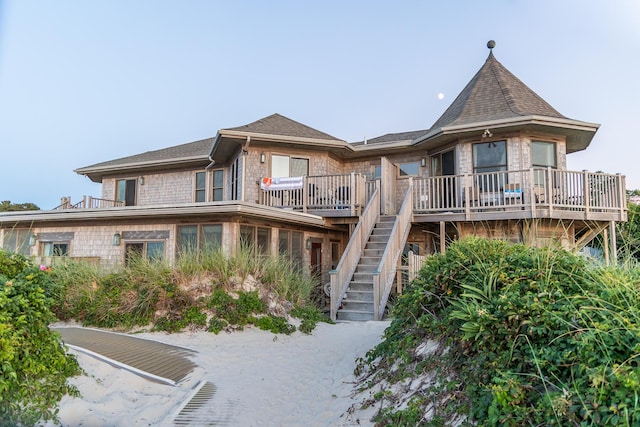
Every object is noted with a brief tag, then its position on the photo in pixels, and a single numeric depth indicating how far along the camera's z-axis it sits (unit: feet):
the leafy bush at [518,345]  7.61
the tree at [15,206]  100.66
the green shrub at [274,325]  25.34
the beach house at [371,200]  35.22
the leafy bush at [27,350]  9.93
